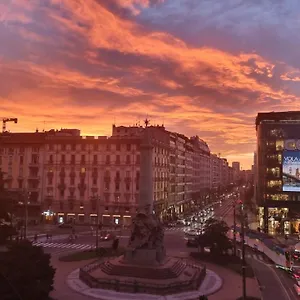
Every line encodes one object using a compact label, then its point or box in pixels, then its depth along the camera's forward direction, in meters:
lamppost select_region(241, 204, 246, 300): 21.33
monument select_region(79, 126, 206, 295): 24.99
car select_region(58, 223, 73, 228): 59.84
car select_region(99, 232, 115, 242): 47.26
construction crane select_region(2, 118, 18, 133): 91.19
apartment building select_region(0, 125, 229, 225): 64.10
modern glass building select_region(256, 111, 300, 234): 60.52
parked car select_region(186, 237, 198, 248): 42.86
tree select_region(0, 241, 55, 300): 18.74
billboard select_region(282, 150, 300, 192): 60.57
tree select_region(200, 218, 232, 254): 34.57
